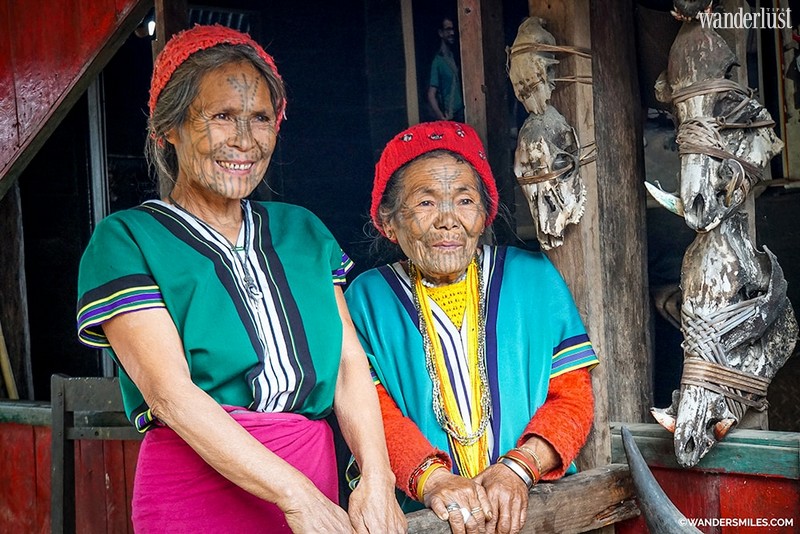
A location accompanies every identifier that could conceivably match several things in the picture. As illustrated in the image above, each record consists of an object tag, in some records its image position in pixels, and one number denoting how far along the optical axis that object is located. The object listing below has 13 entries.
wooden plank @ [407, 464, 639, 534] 2.62
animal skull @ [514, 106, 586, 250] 2.86
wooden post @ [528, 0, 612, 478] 2.87
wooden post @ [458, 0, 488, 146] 3.44
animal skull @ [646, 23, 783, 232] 2.58
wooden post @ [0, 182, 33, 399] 4.99
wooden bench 3.67
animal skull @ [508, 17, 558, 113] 2.86
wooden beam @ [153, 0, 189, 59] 3.31
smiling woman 2.17
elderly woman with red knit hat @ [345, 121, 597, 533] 2.76
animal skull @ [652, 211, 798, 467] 2.58
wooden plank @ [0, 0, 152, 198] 3.64
